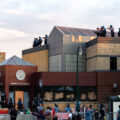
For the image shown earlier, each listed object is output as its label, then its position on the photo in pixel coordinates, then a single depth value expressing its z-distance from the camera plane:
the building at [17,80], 42.06
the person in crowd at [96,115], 28.46
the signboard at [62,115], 27.71
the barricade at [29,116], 26.84
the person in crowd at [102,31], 44.69
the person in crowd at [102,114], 28.14
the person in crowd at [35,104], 37.78
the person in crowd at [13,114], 23.87
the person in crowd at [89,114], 28.25
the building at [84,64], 40.81
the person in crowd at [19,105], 37.56
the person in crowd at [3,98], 40.06
